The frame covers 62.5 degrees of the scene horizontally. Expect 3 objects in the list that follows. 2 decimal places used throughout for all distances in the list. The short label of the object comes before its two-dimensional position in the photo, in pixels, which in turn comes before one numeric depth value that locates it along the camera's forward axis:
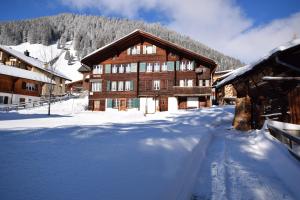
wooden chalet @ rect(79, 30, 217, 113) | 32.88
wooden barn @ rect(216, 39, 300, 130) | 10.12
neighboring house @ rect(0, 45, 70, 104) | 37.62
